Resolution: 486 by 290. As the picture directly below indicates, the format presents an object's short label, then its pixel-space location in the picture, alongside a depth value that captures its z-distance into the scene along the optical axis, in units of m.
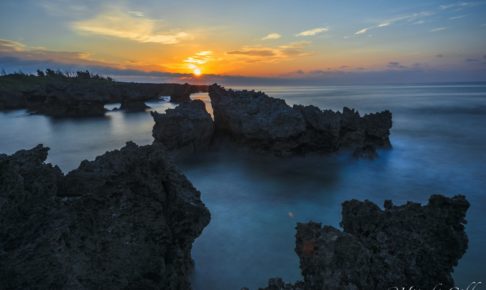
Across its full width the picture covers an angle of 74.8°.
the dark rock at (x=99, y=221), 3.80
